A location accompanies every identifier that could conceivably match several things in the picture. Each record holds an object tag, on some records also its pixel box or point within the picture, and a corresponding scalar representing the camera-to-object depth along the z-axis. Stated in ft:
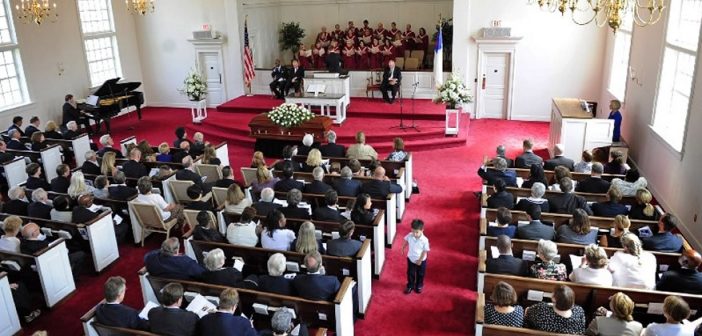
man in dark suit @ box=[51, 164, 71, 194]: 31.07
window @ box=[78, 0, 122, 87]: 57.34
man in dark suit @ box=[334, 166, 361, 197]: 28.66
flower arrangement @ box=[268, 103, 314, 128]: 43.16
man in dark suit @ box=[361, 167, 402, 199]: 28.32
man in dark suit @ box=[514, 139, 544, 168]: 32.78
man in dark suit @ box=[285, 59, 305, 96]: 54.90
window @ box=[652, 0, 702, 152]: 31.32
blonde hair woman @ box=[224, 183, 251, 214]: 27.07
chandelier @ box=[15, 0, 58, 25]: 37.15
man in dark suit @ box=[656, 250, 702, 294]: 18.48
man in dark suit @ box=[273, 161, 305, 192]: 28.86
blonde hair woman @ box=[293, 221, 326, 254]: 21.70
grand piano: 51.60
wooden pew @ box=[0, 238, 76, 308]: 22.97
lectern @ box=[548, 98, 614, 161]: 38.04
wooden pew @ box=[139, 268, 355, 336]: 18.76
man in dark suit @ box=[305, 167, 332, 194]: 28.45
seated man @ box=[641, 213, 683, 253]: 21.36
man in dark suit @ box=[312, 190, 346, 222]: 25.31
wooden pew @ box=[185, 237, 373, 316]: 21.83
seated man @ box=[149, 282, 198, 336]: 16.96
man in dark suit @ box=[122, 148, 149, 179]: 33.24
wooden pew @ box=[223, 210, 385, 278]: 24.77
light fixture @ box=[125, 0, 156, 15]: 59.67
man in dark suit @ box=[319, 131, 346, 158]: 35.91
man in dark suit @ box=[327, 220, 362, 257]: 22.13
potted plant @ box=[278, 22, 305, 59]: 66.18
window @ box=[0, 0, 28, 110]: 47.93
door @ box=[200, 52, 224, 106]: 61.52
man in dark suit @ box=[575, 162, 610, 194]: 27.91
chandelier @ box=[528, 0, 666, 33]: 19.26
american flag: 56.90
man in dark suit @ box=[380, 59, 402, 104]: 54.19
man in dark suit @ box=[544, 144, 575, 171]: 31.91
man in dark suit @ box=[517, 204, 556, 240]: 22.88
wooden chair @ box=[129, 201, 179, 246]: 28.04
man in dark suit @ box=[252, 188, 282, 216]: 25.91
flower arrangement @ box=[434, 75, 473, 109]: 45.21
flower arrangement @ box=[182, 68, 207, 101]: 54.03
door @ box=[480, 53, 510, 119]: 53.47
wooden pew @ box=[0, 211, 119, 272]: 26.08
